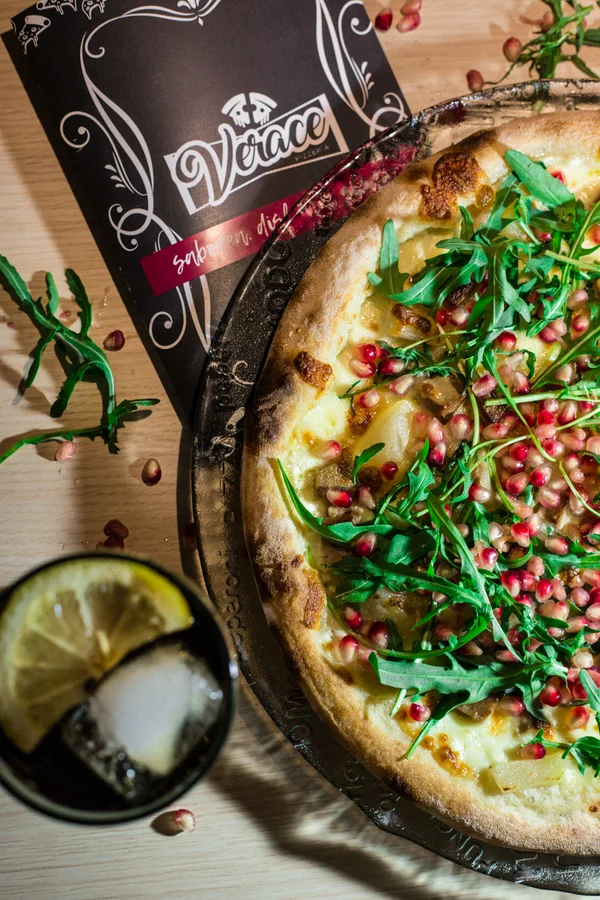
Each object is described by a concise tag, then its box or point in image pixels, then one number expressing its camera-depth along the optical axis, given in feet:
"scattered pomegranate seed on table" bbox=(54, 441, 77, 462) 2.00
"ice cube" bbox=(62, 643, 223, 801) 1.70
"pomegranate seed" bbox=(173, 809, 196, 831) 1.98
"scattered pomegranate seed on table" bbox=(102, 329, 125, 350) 2.02
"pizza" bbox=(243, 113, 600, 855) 1.87
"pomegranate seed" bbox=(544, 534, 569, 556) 1.90
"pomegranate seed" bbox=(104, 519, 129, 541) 1.99
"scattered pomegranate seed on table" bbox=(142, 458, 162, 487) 2.01
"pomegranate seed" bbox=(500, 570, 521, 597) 1.89
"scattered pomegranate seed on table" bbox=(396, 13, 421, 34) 2.09
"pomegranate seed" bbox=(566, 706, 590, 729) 1.90
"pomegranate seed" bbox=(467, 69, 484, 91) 2.09
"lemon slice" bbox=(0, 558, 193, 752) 1.71
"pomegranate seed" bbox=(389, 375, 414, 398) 1.90
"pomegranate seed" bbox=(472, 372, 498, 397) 1.89
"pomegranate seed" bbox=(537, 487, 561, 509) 1.91
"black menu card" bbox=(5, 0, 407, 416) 2.00
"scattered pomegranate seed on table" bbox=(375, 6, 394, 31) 2.07
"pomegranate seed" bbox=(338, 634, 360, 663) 1.87
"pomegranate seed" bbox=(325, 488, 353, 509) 1.89
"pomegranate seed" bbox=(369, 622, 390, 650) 1.88
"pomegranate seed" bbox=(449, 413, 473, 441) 1.90
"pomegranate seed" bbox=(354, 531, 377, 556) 1.87
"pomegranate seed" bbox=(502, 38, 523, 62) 2.10
